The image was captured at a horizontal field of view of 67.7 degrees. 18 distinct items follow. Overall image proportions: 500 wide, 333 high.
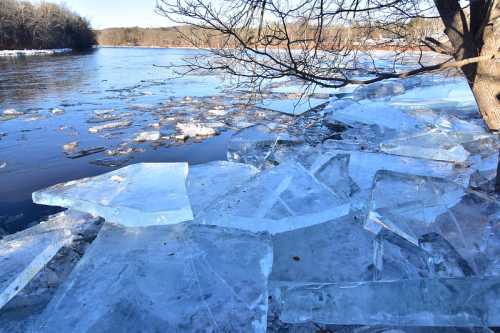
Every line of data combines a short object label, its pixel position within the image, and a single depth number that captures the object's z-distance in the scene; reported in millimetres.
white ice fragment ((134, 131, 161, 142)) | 5438
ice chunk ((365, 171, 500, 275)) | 2035
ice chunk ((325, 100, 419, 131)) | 5367
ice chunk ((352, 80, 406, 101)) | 8273
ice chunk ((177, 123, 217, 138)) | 5707
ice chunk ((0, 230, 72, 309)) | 1895
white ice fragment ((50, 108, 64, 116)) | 7175
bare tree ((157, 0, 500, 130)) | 2258
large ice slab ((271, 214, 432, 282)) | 1934
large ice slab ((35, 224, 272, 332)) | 1663
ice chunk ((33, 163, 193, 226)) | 2375
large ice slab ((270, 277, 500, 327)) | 1556
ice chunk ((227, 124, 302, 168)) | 4297
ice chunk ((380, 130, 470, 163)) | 3711
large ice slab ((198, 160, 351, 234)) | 2355
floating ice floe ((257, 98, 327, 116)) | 7150
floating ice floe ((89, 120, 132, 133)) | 5971
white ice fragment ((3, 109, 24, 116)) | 6959
